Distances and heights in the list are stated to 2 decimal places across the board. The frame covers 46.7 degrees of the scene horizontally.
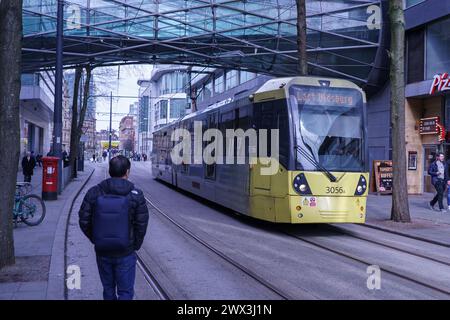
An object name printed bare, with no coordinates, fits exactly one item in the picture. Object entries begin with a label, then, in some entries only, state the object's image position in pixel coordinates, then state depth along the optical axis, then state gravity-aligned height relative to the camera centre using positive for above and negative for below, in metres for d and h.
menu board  21.25 -0.58
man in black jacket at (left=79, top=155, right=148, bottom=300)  4.55 -0.61
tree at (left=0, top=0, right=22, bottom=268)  7.45 +0.80
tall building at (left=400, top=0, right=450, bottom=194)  20.91 +3.02
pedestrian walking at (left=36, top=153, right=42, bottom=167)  42.75 +0.02
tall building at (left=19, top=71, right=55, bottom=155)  34.09 +3.93
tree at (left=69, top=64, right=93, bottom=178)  28.75 +2.37
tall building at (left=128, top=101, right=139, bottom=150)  168.07 +16.70
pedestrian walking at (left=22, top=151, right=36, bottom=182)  23.34 -0.31
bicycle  11.40 -1.10
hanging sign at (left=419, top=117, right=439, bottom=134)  21.64 +1.52
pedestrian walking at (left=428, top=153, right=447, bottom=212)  15.98 -0.47
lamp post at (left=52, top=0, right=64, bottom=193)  18.44 +2.20
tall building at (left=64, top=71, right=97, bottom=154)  38.54 +5.74
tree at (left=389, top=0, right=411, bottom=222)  13.52 +1.51
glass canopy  25.80 +6.59
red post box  17.09 -0.65
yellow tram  10.58 +0.15
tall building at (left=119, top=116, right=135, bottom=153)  160.05 +9.37
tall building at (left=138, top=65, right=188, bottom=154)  83.62 +11.26
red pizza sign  19.97 +3.04
